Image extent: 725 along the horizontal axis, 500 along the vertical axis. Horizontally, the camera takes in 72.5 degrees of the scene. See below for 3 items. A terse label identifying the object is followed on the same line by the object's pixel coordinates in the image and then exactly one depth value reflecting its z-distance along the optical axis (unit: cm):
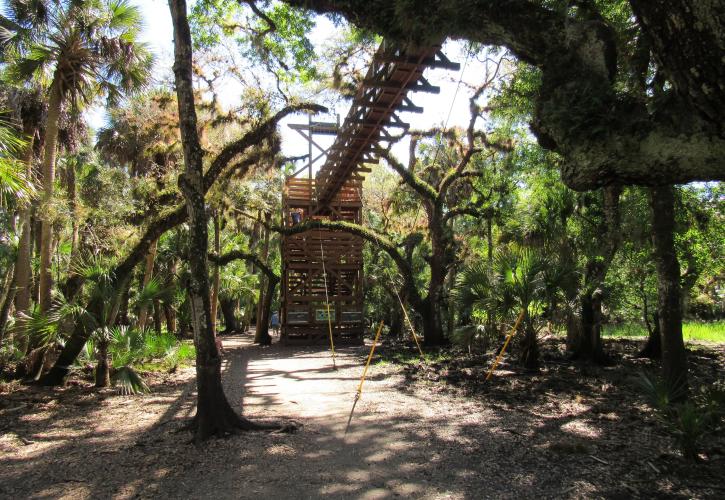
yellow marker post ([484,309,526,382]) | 1034
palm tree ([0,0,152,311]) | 979
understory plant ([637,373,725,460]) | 507
